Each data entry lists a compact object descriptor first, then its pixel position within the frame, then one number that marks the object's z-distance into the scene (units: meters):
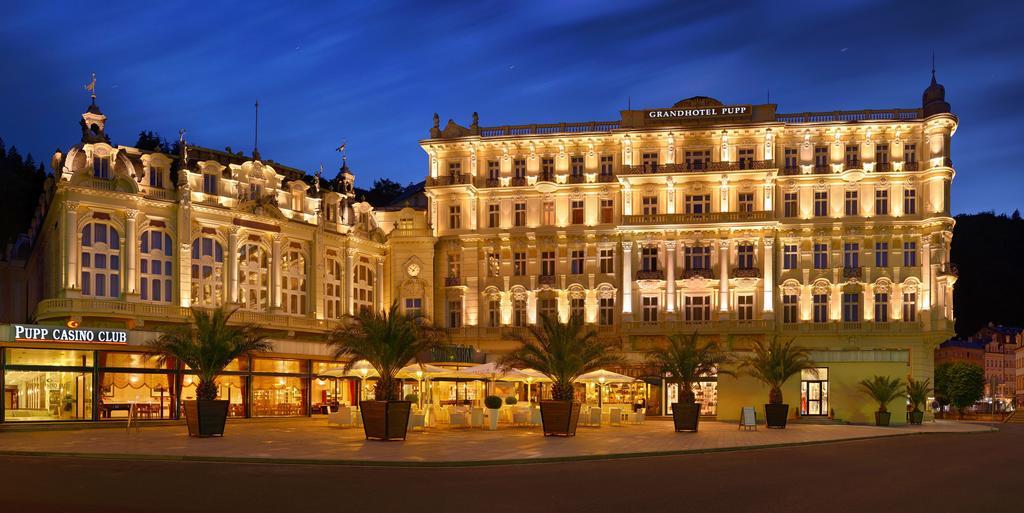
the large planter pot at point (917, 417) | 57.84
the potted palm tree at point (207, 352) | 37.66
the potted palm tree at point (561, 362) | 38.62
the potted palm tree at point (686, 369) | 42.81
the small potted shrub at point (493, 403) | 47.70
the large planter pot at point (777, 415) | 46.81
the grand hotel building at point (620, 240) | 59.00
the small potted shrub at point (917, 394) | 58.30
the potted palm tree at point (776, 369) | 46.91
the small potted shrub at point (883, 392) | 53.81
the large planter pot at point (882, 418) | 54.09
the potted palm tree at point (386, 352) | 35.09
